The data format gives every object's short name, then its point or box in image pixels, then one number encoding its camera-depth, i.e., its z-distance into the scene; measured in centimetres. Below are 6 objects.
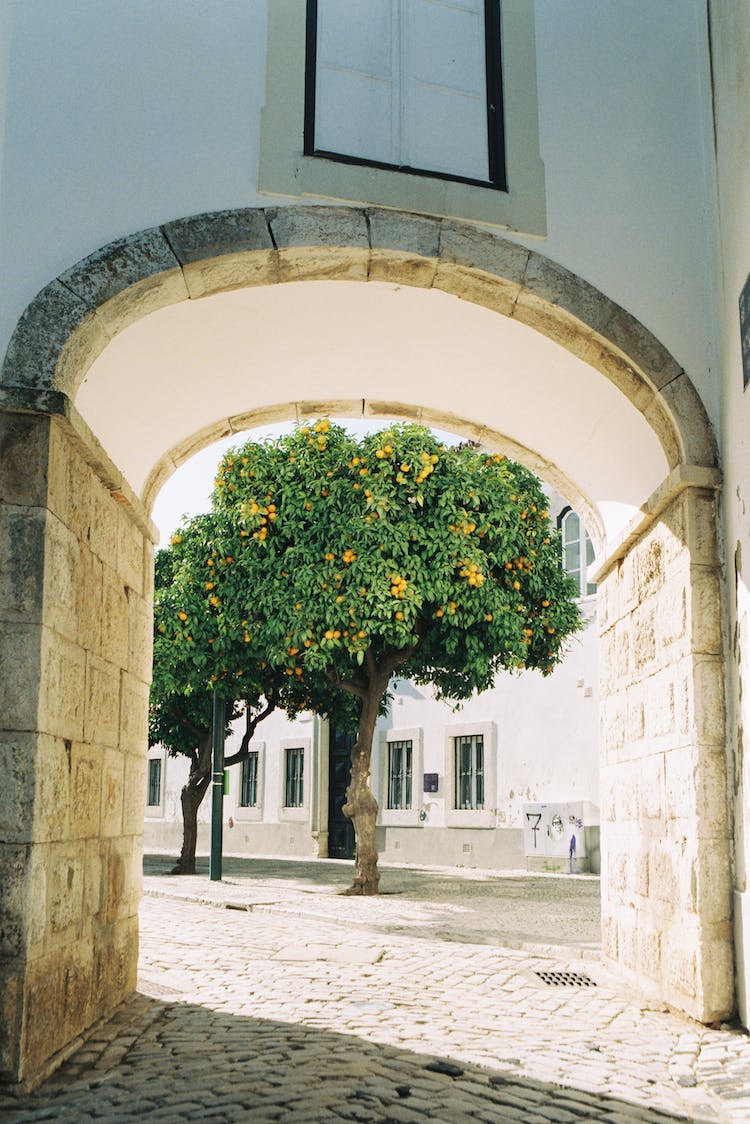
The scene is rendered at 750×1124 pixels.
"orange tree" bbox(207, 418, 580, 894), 1155
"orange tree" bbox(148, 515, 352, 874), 1238
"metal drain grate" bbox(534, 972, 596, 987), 658
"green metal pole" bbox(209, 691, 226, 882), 1394
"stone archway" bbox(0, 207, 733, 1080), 444
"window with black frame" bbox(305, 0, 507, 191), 575
